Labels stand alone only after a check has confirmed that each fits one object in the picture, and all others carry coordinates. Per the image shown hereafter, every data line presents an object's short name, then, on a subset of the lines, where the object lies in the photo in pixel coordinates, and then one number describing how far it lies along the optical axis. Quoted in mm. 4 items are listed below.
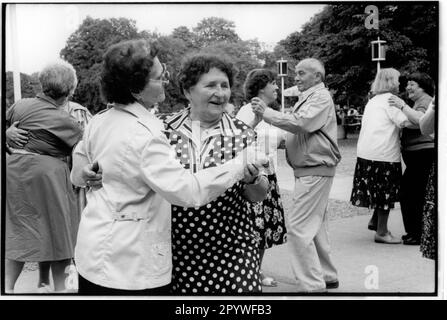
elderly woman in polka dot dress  2217
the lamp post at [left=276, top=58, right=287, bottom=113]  3511
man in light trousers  3590
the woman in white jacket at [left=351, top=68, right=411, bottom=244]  4715
